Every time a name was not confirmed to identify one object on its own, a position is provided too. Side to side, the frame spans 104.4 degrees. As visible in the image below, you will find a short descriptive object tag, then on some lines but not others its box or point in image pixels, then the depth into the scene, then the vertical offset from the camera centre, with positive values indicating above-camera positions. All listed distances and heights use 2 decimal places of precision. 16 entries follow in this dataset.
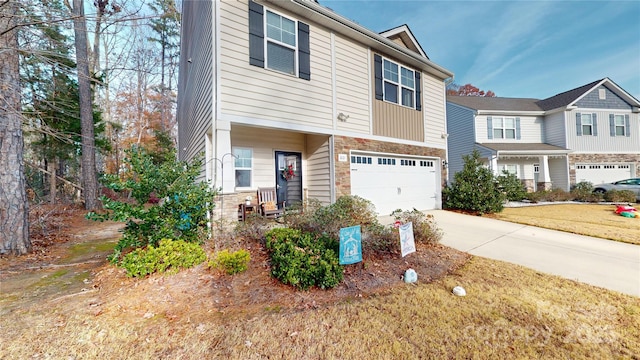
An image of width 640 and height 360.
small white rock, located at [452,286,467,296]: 3.14 -1.41
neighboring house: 16.03 +2.92
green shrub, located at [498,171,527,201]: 12.63 -0.48
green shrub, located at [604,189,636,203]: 12.66 -1.00
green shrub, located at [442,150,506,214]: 9.14 -0.39
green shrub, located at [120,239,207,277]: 3.64 -1.06
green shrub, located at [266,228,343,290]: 3.26 -1.06
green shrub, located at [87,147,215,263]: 3.96 -0.26
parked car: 13.73 -0.54
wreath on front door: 7.86 +0.39
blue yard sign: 3.43 -0.87
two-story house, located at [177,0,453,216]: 5.54 +2.26
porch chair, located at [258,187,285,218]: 6.67 -0.48
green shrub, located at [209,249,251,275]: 3.70 -1.14
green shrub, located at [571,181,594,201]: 13.50 -0.80
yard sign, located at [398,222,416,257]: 3.90 -0.91
